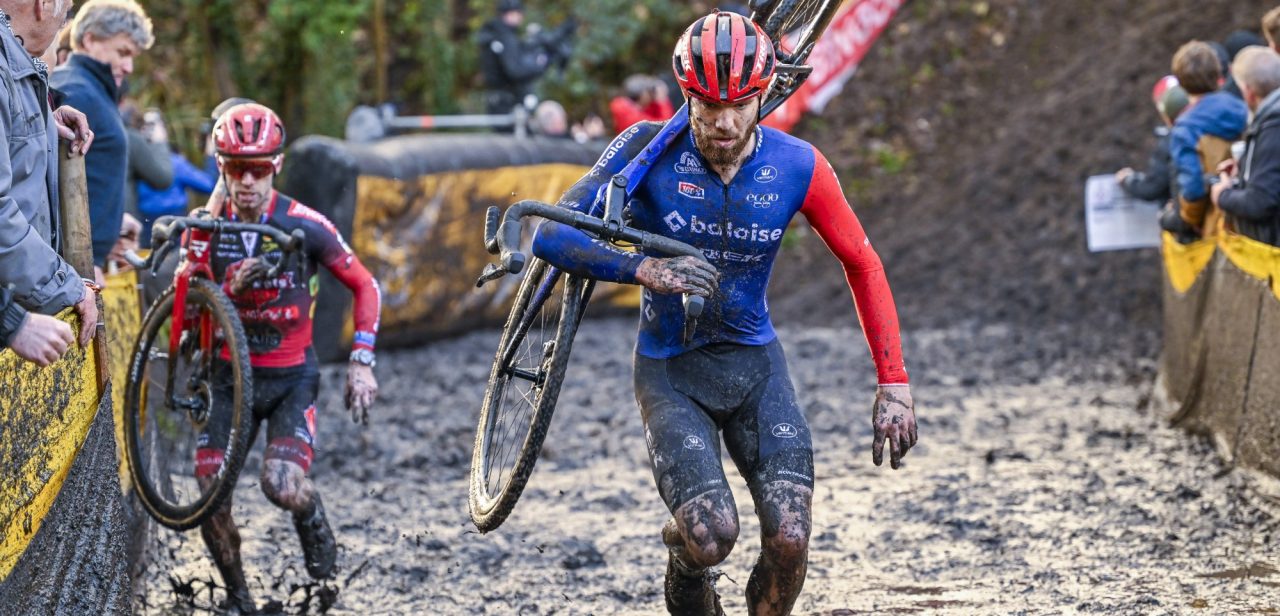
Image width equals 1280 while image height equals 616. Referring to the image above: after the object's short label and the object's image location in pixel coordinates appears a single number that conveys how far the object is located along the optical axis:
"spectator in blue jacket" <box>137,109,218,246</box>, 10.55
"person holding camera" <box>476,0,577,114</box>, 17.30
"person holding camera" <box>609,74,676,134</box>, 18.44
